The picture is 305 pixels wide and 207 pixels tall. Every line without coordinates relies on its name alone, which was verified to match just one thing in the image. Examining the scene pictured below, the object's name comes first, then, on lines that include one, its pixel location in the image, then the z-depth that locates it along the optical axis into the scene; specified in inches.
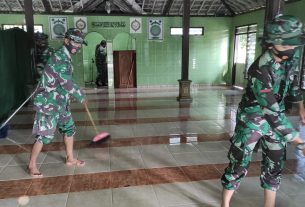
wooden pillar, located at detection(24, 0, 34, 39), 269.4
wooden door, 442.3
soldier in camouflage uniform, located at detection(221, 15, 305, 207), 72.8
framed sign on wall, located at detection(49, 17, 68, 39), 417.4
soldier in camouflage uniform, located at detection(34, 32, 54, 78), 296.3
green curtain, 225.5
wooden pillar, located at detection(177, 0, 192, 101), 299.3
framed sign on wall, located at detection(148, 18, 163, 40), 441.1
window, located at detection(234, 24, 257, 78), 409.6
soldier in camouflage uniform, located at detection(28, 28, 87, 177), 119.9
